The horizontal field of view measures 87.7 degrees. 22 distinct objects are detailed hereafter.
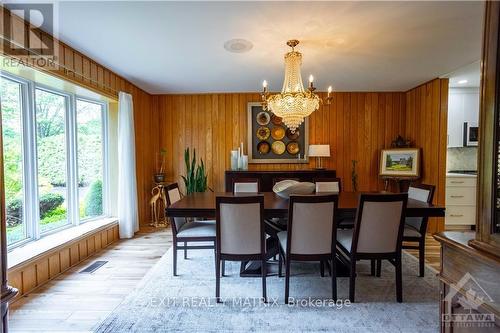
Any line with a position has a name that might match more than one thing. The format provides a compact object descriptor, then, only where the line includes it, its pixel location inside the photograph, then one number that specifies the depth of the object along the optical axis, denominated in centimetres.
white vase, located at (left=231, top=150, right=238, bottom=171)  481
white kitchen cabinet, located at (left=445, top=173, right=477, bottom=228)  428
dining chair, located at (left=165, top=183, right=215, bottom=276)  264
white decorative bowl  276
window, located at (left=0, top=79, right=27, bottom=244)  248
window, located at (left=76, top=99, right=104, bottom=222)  354
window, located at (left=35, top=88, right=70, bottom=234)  289
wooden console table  462
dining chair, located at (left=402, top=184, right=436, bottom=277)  262
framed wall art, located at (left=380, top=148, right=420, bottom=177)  440
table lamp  465
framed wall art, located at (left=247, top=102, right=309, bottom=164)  498
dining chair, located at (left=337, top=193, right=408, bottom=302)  210
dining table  233
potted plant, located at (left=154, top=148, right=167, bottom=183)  504
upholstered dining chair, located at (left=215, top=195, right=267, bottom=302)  208
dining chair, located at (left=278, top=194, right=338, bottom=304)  208
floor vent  285
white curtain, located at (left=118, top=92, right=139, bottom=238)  385
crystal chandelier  271
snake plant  452
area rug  190
